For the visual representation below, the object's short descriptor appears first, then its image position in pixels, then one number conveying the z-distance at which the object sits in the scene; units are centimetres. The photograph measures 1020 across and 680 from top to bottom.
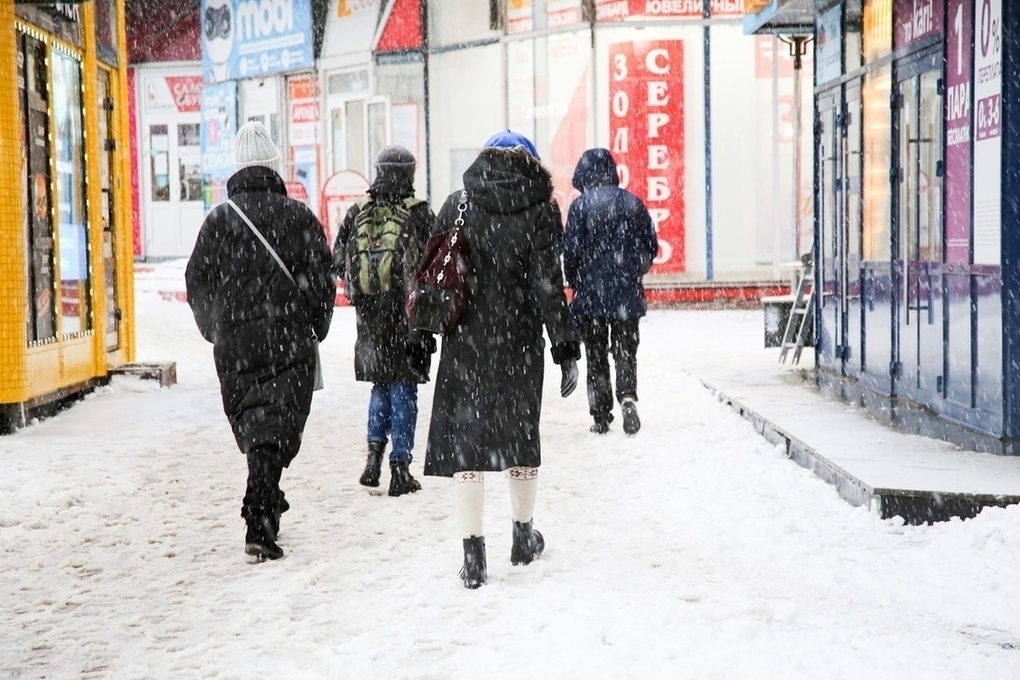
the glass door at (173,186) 3192
